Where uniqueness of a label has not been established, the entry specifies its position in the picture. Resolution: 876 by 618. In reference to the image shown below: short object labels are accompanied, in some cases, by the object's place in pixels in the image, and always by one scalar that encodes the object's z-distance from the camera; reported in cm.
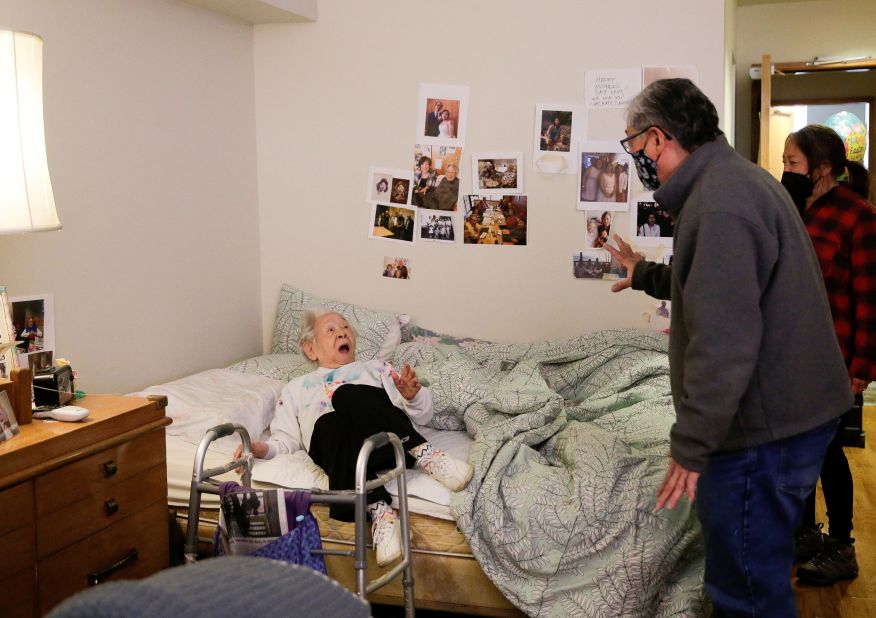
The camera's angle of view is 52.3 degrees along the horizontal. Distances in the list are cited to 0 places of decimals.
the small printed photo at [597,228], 354
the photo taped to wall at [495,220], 363
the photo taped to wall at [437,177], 368
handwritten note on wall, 343
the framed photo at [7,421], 183
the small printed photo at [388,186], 374
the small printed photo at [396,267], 378
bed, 218
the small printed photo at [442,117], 365
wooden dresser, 176
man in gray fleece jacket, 163
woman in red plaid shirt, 261
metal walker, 197
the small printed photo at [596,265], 356
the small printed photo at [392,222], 376
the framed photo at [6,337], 205
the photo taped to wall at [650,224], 348
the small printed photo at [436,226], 371
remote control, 197
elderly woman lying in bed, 239
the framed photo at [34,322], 263
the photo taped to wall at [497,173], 361
